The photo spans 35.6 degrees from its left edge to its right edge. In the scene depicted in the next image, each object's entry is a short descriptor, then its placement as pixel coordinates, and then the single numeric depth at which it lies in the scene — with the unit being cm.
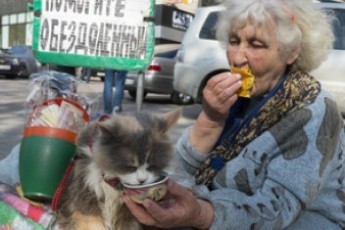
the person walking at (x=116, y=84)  784
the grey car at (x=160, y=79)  1232
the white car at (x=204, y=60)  780
